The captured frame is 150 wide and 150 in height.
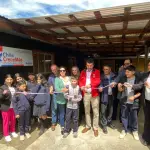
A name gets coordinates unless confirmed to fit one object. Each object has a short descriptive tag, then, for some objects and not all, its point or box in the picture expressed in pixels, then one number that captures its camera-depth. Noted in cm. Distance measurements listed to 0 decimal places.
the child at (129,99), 329
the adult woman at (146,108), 307
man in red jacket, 348
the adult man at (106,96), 363
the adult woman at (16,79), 384
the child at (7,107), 343
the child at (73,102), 346
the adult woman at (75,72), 363
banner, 417
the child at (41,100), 360
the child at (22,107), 343
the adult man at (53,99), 381
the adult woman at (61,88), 369
